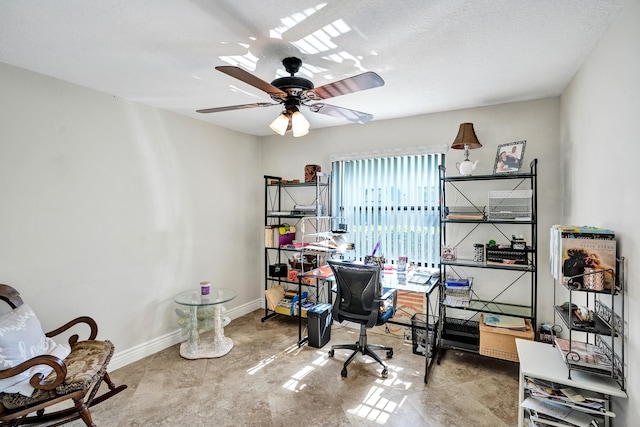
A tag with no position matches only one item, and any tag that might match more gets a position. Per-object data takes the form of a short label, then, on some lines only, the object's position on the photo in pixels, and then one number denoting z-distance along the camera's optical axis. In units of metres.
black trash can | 3.28
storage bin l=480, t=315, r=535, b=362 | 2.68
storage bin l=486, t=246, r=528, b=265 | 2.72
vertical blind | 3.46
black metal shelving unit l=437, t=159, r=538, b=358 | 2.76
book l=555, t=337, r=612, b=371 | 1.69
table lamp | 2.89
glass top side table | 3.09
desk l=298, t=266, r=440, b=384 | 2.71
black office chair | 2.76
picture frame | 2.77
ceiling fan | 1.69
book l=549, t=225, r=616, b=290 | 1.66
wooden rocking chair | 1.81
